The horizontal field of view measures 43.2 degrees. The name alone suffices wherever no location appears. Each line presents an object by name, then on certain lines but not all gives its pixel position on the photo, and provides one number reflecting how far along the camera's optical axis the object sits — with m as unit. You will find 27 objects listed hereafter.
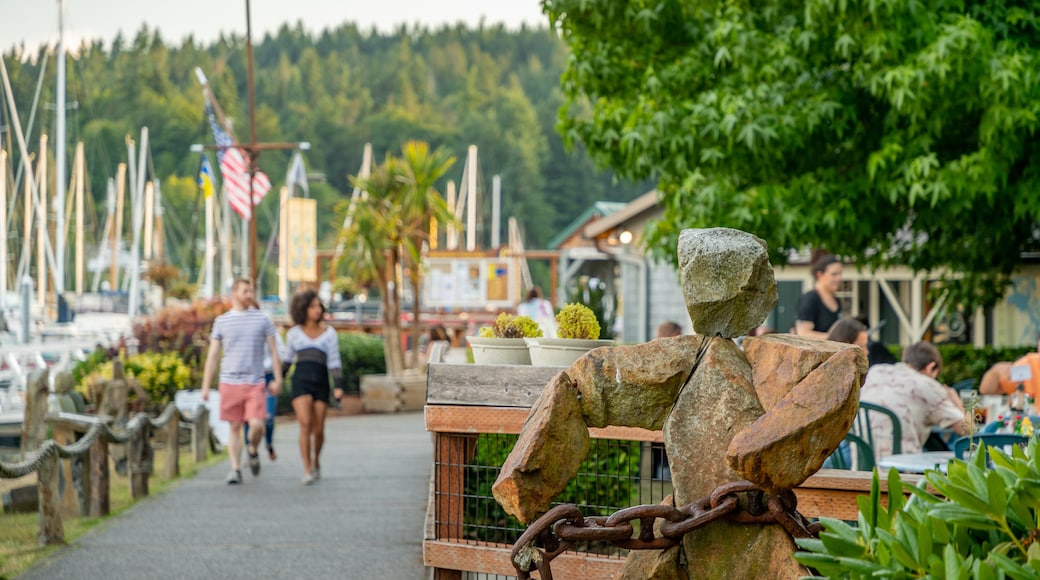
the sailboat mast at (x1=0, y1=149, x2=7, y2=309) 31.25
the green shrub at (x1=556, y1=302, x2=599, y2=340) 4.88
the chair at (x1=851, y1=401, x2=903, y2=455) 7.65
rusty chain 3.12
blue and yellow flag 35.41
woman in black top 10.01
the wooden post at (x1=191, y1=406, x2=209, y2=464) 14.82
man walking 11.45
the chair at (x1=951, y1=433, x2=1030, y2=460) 6.39
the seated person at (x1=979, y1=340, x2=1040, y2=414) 11.23
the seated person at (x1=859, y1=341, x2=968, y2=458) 8.02
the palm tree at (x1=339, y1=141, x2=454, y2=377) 27.03
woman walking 11.67
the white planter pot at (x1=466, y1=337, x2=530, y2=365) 5.17
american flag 26.80
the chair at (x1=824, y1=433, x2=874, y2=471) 6.94
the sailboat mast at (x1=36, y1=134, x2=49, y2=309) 37.24
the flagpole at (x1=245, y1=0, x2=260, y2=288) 24.03
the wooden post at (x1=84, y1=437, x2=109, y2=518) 10.07
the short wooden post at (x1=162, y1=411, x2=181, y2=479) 13.05
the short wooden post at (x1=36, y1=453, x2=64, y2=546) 8.36
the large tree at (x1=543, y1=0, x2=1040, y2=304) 9.84
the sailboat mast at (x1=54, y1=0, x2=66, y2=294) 37.75
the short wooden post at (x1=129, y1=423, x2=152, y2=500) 11.25
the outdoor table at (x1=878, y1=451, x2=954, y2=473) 6.91
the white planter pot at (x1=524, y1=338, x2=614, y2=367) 4.80
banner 29.61
